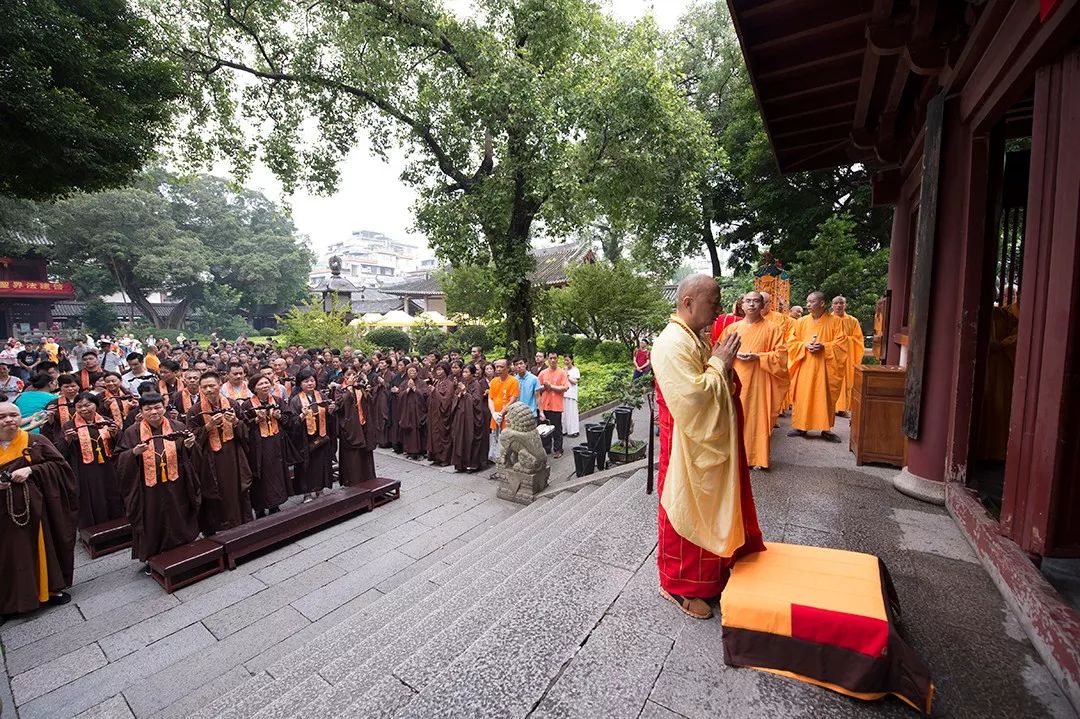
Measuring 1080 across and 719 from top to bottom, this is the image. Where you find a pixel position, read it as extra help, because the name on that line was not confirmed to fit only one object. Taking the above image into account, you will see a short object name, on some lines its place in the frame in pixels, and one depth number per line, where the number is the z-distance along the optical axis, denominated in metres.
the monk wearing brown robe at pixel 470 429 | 9.07
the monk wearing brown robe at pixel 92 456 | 6.32
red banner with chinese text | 26.33
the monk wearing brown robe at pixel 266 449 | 6.84
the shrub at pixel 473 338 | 23.44
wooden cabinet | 5.08
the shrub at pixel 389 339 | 25.02
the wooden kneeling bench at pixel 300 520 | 5.77
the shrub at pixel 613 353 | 22.23
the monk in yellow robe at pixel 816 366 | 6.24
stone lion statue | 7.61
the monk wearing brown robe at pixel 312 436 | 7.38
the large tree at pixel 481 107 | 11.10
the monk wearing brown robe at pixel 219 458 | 6.10
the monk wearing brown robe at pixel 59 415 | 6.45
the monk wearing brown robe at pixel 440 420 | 9.53
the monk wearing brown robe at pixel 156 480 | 5.46
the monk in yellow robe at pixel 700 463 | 2.72
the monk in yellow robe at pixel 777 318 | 5.36
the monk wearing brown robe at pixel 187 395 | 7.44
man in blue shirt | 9.14
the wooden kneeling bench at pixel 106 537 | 6.11
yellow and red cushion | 2.17
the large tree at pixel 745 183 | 16.06
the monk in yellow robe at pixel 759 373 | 5.01
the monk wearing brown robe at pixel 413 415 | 10.16
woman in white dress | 11.12
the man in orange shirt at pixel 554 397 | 10.04
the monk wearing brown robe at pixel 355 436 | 7.77
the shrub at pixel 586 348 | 22.95
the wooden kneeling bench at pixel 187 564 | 5.17
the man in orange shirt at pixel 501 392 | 8.90
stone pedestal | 7.53
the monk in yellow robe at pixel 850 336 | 6.82
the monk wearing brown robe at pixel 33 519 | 4.69
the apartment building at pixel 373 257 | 89.75
